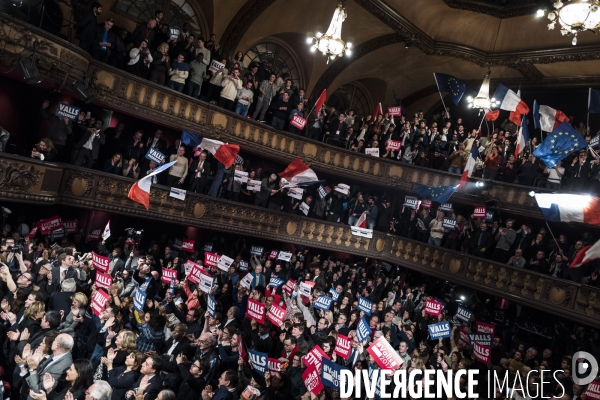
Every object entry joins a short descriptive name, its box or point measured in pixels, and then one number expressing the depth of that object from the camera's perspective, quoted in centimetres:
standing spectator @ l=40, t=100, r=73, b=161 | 1018
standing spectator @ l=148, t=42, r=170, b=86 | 1232
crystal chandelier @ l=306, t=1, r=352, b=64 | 1002
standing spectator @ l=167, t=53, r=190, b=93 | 1272
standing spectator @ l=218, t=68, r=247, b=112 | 1402
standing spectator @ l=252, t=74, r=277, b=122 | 1503
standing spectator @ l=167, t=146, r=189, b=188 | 1304
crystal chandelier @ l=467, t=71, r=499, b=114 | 1266
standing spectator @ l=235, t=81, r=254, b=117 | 1450
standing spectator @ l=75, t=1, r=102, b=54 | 1056
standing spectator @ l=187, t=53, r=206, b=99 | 1308
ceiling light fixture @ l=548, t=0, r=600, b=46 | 654
